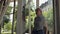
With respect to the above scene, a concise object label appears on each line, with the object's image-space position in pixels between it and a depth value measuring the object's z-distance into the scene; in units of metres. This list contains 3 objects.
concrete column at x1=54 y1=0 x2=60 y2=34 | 1.96
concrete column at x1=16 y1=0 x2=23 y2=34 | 2.22
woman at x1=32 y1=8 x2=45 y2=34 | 2.11
